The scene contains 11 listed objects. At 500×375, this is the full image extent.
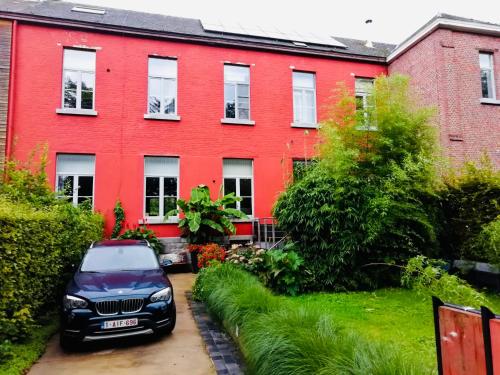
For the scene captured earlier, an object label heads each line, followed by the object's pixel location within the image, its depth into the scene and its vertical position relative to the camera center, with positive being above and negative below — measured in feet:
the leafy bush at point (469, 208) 27.96 +0.36
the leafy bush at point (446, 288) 13.98 -3.03
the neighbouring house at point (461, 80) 45.09 +17.40
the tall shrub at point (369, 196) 27.50 +1.39
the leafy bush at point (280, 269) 26.78 -4.14
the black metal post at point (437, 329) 7.20 -2.34
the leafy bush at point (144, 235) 40.47 -2.24
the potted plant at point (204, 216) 40.75 -0.12
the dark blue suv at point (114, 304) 17.21 -4.42
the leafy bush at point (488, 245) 23.21 -2.30
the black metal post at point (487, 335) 6.04 -2.06
